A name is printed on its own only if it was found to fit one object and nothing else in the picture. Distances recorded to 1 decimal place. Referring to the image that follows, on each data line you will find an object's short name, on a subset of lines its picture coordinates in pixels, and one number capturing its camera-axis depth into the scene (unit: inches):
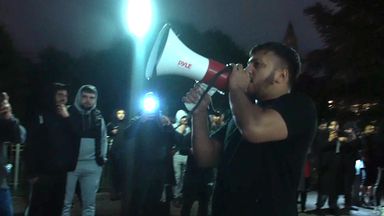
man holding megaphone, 102.0
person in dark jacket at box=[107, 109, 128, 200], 299.6
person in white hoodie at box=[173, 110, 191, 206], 346.3
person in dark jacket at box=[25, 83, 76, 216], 225.3
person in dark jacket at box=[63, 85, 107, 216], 260.1
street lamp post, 327.0
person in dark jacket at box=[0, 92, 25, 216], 202.7
